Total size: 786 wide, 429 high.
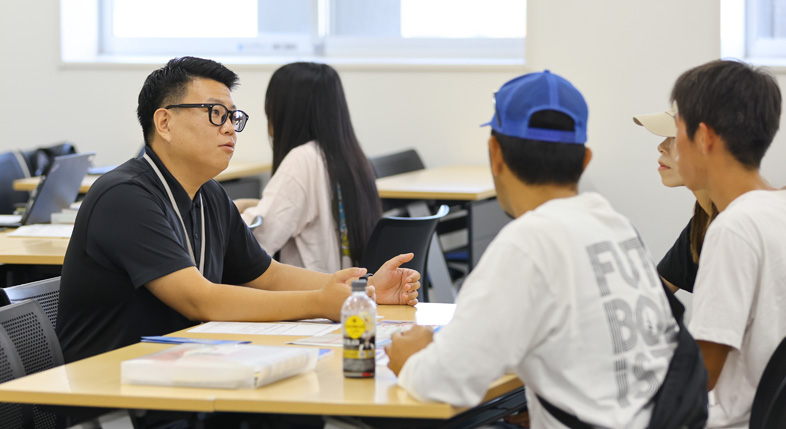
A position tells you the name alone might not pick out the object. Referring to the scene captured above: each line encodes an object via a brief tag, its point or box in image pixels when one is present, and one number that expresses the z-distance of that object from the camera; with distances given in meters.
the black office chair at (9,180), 9.45
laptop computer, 7.38
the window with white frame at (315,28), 11.02
